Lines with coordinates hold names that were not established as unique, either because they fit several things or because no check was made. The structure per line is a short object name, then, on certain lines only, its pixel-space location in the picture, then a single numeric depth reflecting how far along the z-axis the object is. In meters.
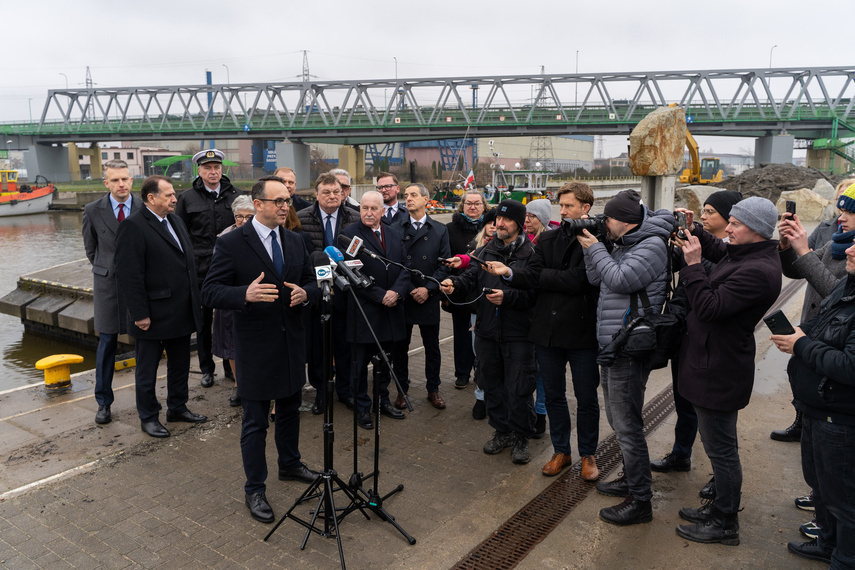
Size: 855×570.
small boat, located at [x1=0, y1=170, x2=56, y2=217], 39.75
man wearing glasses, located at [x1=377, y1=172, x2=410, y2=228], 6.30
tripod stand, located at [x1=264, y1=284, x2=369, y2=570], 3.35
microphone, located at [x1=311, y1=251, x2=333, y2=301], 3.23
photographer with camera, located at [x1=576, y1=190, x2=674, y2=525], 3.65
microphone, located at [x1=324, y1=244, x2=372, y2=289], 3.29
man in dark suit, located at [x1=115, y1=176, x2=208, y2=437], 4.87
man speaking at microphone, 3.75
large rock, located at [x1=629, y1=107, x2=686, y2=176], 14.41
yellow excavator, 25.89
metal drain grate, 3.40
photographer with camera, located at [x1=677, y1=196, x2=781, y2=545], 3.24
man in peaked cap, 6.00
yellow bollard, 5.95
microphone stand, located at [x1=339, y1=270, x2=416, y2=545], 3.65
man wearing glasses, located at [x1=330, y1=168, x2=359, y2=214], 6.38
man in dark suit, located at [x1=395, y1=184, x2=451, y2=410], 5.70
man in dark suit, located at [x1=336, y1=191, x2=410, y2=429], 5.14
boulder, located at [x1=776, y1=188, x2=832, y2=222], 24.62
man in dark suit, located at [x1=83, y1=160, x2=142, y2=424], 5.30
